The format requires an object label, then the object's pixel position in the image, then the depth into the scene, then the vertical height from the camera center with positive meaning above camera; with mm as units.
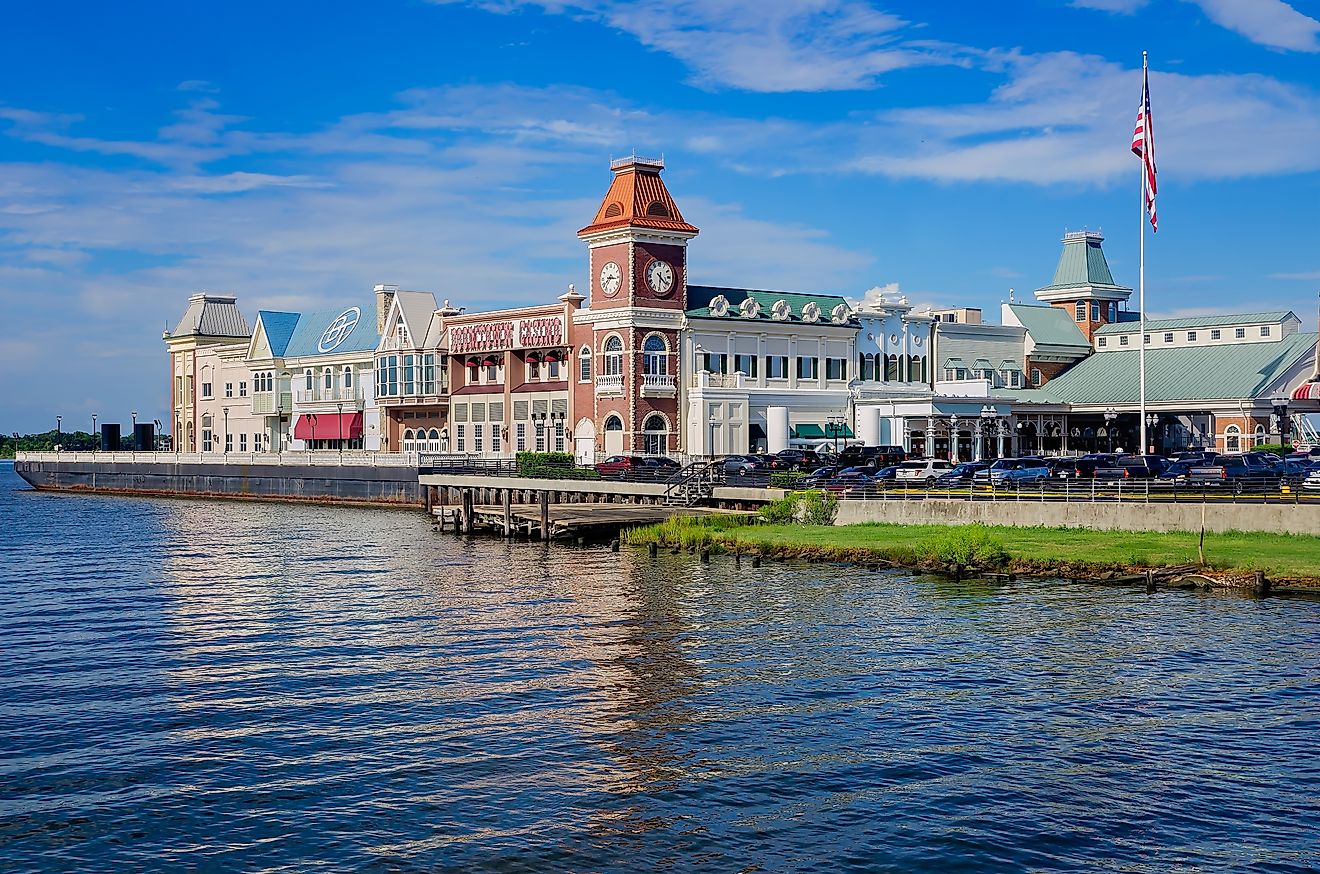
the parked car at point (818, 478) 63031 -1108
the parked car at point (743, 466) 72188 -558
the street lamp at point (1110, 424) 98062 +1840
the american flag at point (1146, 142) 65062 +14365
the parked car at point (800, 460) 77294 -298
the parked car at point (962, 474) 63219 -1052
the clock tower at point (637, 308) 92625 +10072
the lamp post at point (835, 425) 93819 +2000
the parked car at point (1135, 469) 60594 -895
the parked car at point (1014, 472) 63594 -980
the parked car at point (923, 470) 66812 -868
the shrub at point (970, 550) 45062 -3190
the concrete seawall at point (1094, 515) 45844 -2357
